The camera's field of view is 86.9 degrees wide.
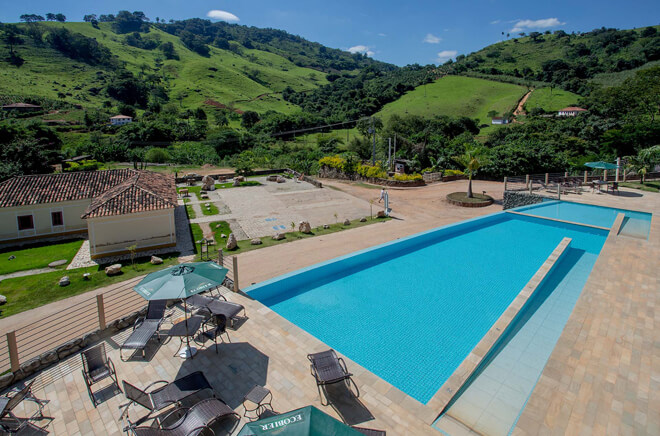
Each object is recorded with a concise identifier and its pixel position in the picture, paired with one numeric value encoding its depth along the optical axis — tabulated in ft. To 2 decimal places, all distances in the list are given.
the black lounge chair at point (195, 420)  16.80
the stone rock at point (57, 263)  49.08
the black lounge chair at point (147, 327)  24.43
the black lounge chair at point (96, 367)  21.94
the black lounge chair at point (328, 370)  21.33
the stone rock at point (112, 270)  45.65
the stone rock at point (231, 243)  53.21
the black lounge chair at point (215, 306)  27.43
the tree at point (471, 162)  79.66
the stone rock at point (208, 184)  99.87
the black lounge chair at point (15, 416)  18.21
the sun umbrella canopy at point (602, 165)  78.07
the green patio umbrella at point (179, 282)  22.65
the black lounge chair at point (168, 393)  19.11
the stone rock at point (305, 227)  61.41
